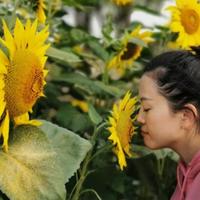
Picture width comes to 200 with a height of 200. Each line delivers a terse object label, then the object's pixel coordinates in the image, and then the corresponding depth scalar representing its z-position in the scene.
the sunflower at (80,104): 4.42
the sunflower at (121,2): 4.46
